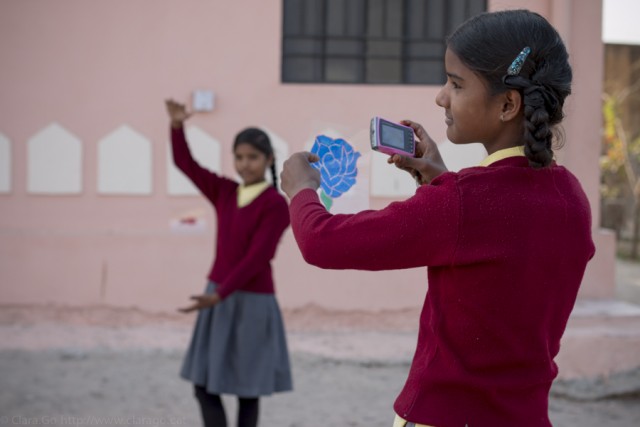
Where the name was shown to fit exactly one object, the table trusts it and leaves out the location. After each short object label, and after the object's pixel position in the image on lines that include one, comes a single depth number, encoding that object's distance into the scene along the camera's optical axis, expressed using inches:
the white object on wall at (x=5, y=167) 196.7
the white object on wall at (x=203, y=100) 196.1
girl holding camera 50.6
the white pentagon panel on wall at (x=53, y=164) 197.3
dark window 203.0
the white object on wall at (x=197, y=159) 197.8
